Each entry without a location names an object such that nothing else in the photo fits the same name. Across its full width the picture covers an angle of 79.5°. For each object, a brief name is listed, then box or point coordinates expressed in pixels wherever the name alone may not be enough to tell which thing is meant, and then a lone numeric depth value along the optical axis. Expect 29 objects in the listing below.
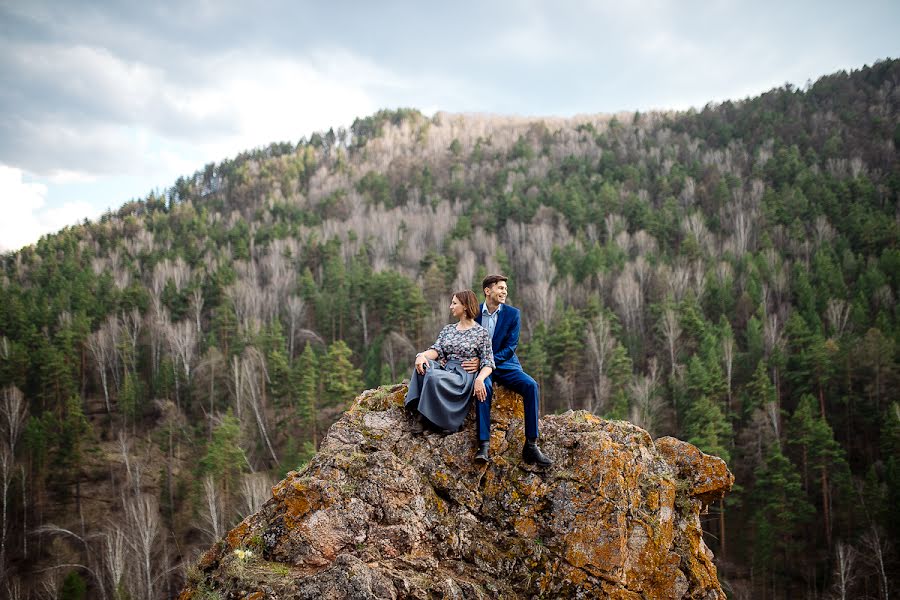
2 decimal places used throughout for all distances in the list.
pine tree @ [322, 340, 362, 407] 42.19
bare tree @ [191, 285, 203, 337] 63.44
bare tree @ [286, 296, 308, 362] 61.75
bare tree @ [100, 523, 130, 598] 28.27
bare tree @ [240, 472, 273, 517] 28.78
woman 6.65
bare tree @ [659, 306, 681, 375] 49.88
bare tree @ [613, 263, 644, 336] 59.44
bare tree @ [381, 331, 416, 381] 52.31
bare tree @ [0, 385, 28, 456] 45.75
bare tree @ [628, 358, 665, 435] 38.28
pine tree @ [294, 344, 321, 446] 42.62
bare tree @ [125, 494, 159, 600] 29.50
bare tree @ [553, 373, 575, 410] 45.12
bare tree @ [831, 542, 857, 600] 26.24
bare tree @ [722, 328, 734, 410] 45.90
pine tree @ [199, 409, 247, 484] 35.75
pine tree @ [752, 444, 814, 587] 31.50
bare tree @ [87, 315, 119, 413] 56.91
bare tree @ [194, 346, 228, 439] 53.19
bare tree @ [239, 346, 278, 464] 45.31
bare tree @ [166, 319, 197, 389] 54.72
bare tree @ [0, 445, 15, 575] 38.83
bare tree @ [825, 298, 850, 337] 48.65
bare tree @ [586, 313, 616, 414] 43.81
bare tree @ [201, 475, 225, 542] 29.41
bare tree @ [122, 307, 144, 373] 58.47
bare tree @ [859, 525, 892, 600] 28.19
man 6.67
